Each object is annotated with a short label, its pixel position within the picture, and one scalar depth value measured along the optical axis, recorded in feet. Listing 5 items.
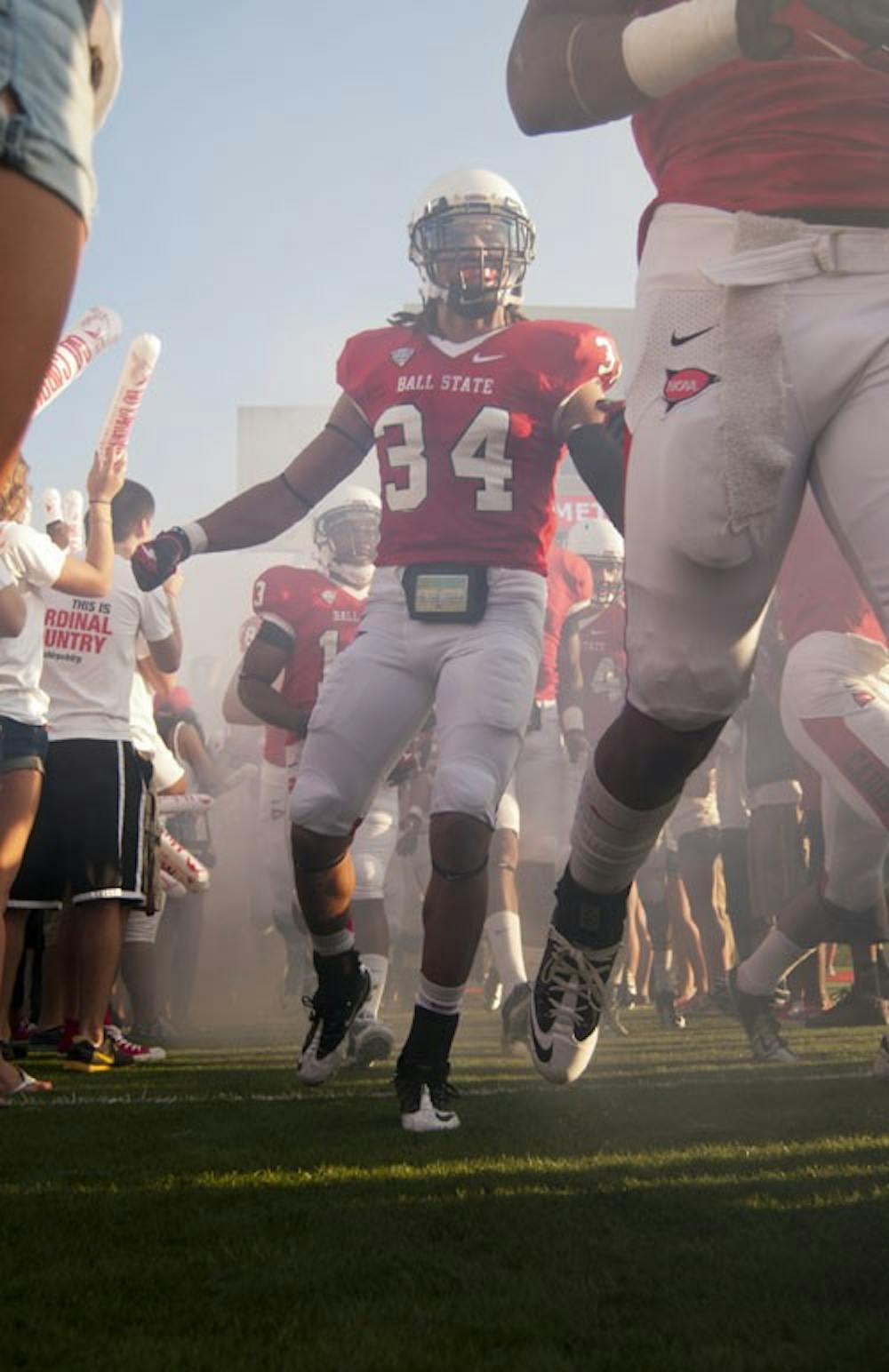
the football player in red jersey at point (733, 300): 8.29
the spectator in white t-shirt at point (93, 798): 17.47
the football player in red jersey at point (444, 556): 12.49
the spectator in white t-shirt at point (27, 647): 14.66
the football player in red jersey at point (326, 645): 20.57
